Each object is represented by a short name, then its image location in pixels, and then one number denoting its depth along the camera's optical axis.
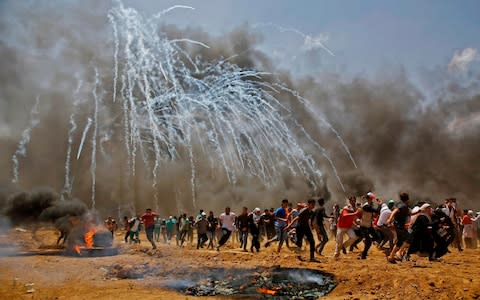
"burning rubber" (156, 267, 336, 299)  9.07
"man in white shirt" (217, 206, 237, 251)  16.00
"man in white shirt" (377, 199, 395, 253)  12.58
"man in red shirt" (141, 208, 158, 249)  16.91
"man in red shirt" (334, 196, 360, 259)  12.05
